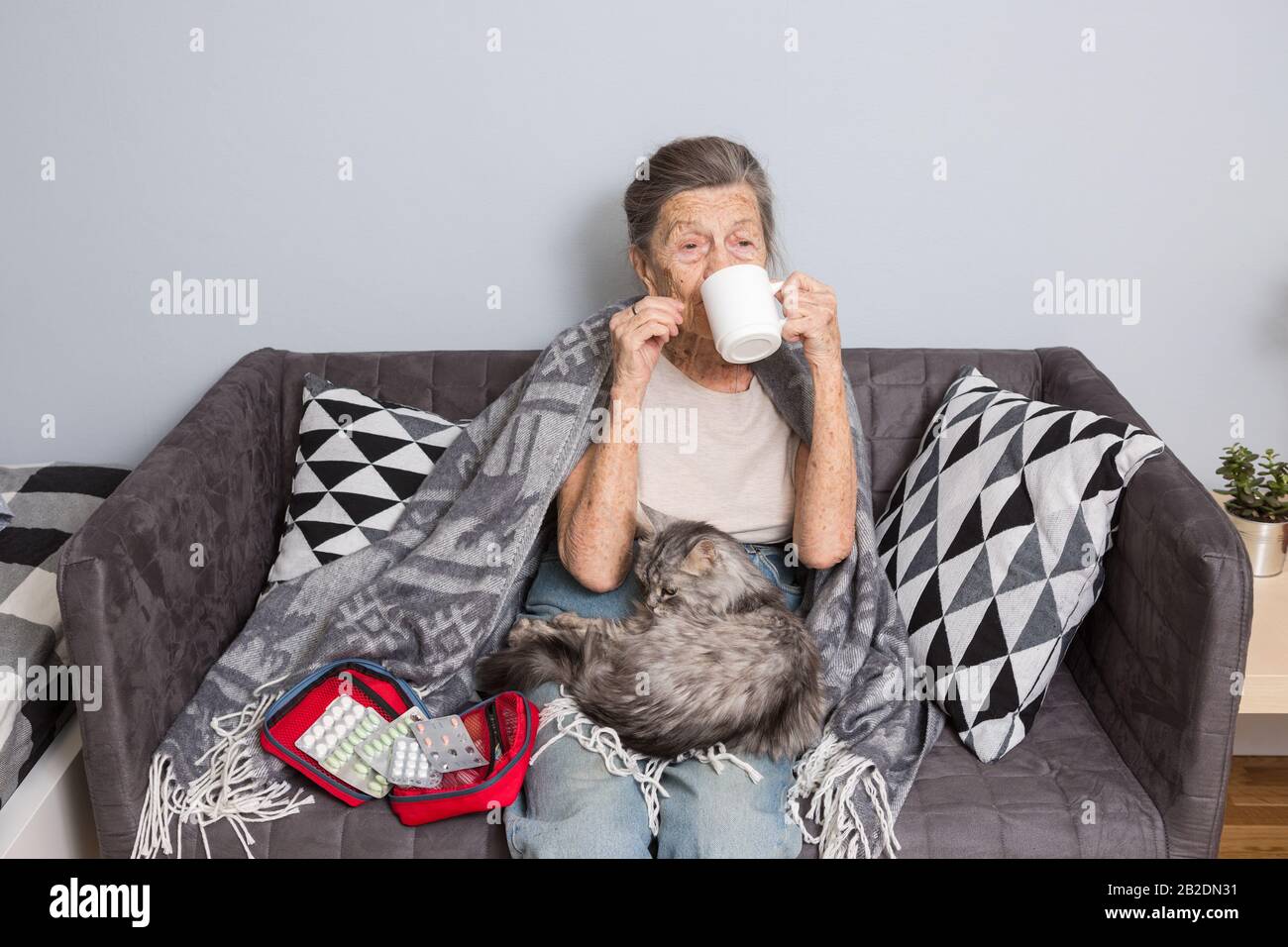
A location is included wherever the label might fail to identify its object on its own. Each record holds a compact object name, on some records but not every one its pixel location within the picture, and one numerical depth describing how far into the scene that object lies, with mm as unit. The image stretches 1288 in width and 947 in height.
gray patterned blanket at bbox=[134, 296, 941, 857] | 1567
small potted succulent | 1960
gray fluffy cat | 1530
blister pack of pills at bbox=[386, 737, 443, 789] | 1545
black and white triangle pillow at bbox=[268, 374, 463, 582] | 2004
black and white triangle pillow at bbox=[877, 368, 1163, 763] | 1655
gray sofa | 1478
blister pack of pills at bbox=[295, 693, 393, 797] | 1566
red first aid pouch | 1517
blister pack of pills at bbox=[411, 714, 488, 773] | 1588
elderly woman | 1484
